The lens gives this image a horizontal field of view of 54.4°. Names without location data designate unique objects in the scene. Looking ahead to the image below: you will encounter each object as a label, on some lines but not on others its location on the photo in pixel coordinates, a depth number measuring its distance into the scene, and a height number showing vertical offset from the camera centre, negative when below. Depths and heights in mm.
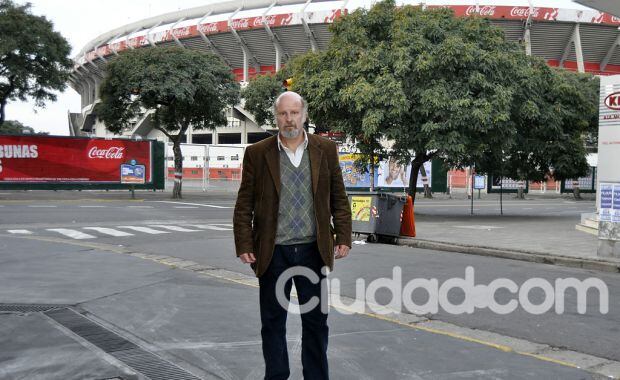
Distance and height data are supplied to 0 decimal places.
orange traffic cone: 14047 -1273
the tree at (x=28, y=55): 29391 +5605
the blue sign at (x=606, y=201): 10391 -541
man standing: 3660 -335
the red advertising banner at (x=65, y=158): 29219 +429
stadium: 54250 +13421
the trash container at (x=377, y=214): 13930 -1060
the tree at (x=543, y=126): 19531 +1491
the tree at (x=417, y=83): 18016 +2661
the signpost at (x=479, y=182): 37219 -819
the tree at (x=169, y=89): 28953 +3824
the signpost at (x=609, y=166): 10414 +84
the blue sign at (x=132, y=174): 30688 -362
